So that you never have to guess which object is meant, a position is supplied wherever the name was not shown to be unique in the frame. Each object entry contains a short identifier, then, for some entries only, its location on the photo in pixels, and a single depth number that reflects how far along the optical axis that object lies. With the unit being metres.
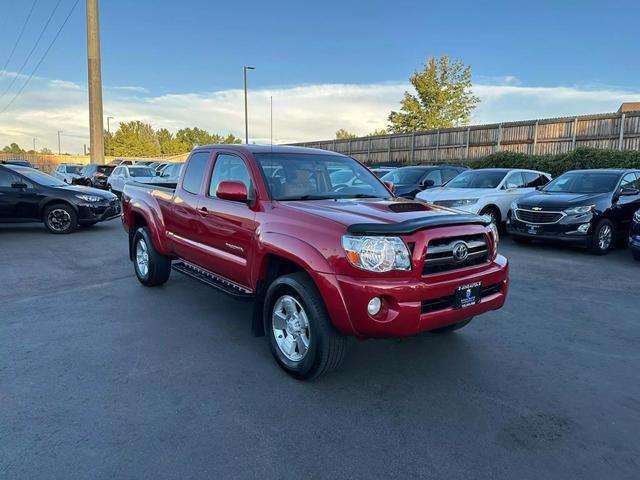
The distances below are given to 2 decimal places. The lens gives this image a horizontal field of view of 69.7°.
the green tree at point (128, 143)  88.12
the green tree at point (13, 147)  120.24
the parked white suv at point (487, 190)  10.62
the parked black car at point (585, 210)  8.98
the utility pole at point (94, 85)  22.78
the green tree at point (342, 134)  101.66
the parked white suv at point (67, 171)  24.44
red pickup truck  3.24
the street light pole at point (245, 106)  28.91
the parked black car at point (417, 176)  13.45
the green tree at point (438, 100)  38.38
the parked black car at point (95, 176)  20.75
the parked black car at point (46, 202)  10.73
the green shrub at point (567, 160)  15.33
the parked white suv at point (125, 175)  19.27
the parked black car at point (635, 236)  8.12
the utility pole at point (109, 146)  90.62
